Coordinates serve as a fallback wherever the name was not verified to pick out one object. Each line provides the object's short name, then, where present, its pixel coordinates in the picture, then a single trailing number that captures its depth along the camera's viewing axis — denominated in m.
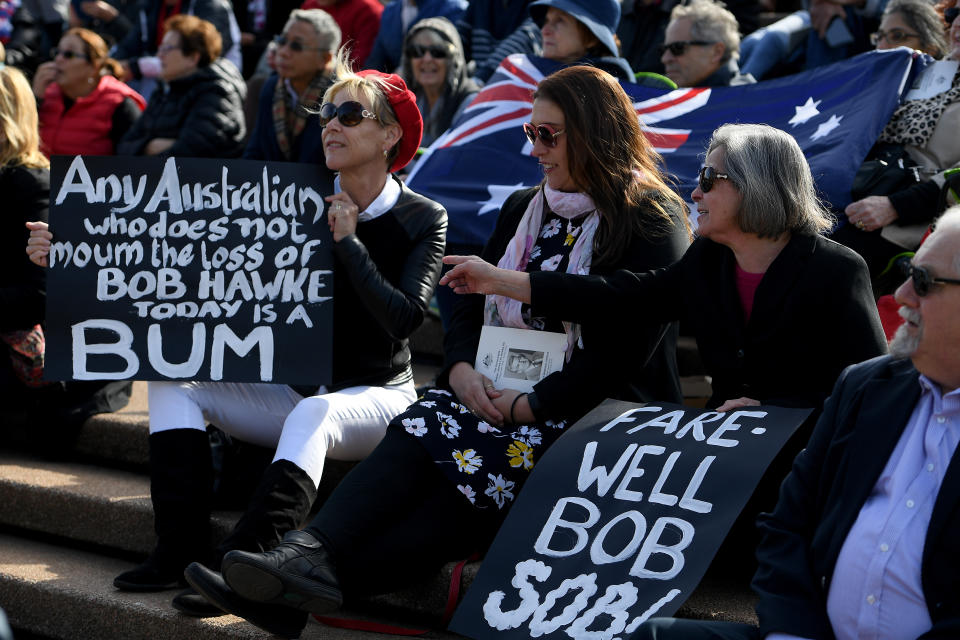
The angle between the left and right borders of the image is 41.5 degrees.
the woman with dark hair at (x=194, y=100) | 7.59
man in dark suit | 2.59
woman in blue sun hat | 5.98
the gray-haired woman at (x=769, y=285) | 3.52
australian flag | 5.11
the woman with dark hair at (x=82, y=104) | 8.17
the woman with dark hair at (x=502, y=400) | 3.52
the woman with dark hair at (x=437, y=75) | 6.95
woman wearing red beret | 4.04
